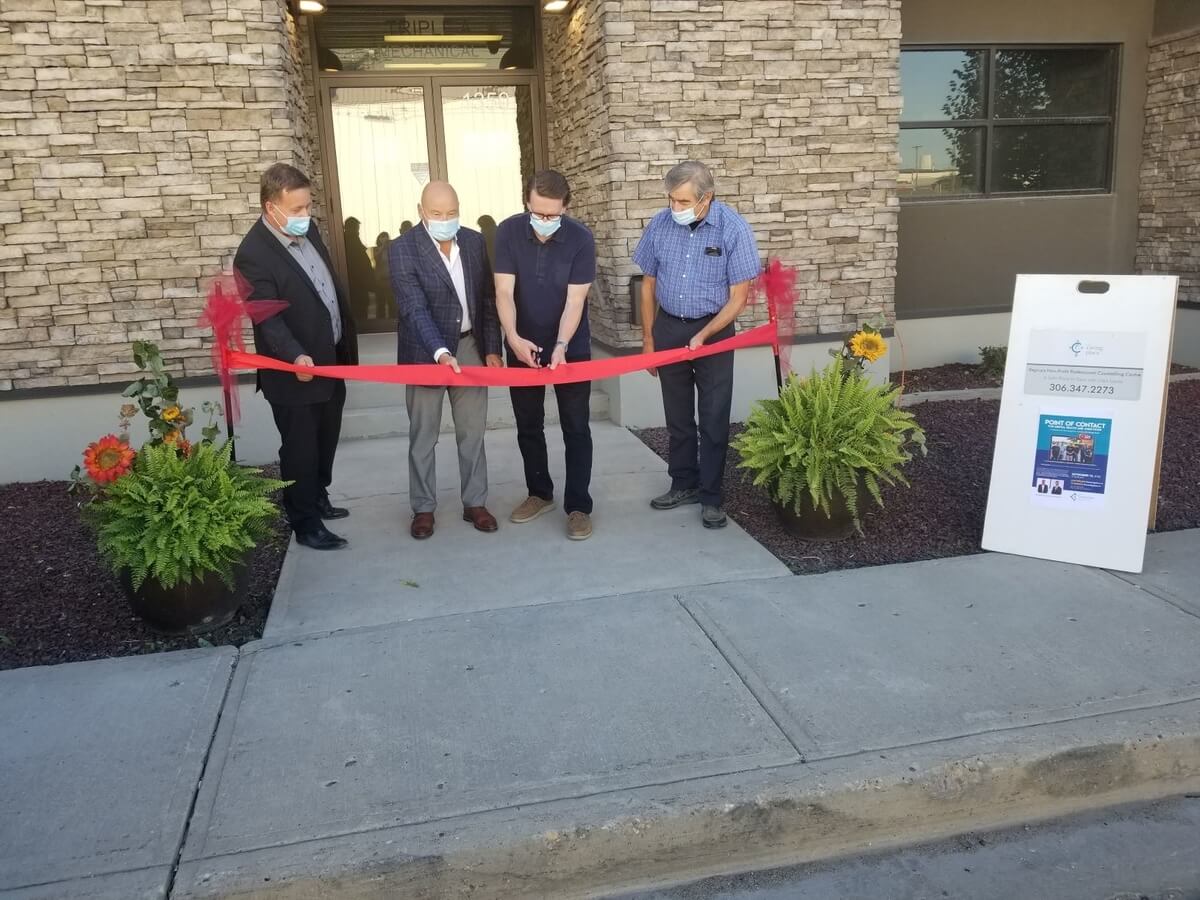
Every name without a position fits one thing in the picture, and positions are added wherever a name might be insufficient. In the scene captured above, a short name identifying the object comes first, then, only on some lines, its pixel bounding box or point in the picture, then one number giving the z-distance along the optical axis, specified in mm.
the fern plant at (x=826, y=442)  4875
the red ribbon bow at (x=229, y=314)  4434
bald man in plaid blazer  4875
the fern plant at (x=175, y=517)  3977
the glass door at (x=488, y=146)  9250
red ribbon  4953
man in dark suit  4543
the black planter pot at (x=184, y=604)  4094
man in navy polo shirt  4898
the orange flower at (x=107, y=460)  3988
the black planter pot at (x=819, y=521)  4992
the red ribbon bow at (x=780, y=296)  5301
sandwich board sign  4504
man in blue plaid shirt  5027
